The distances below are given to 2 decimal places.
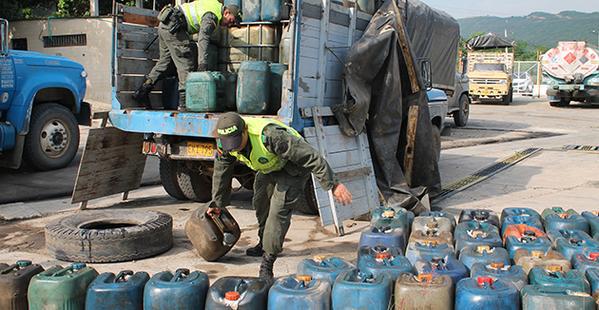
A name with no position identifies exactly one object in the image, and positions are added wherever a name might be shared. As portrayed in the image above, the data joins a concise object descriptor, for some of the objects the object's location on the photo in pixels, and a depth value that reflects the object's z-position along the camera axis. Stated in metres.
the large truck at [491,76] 27.52
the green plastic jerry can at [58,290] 3.81
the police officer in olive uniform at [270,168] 4.73
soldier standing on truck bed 7.48
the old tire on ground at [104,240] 5.74
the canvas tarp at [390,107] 7.32
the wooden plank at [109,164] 7.52
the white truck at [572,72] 27.11
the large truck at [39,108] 9.47
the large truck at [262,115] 6.73
